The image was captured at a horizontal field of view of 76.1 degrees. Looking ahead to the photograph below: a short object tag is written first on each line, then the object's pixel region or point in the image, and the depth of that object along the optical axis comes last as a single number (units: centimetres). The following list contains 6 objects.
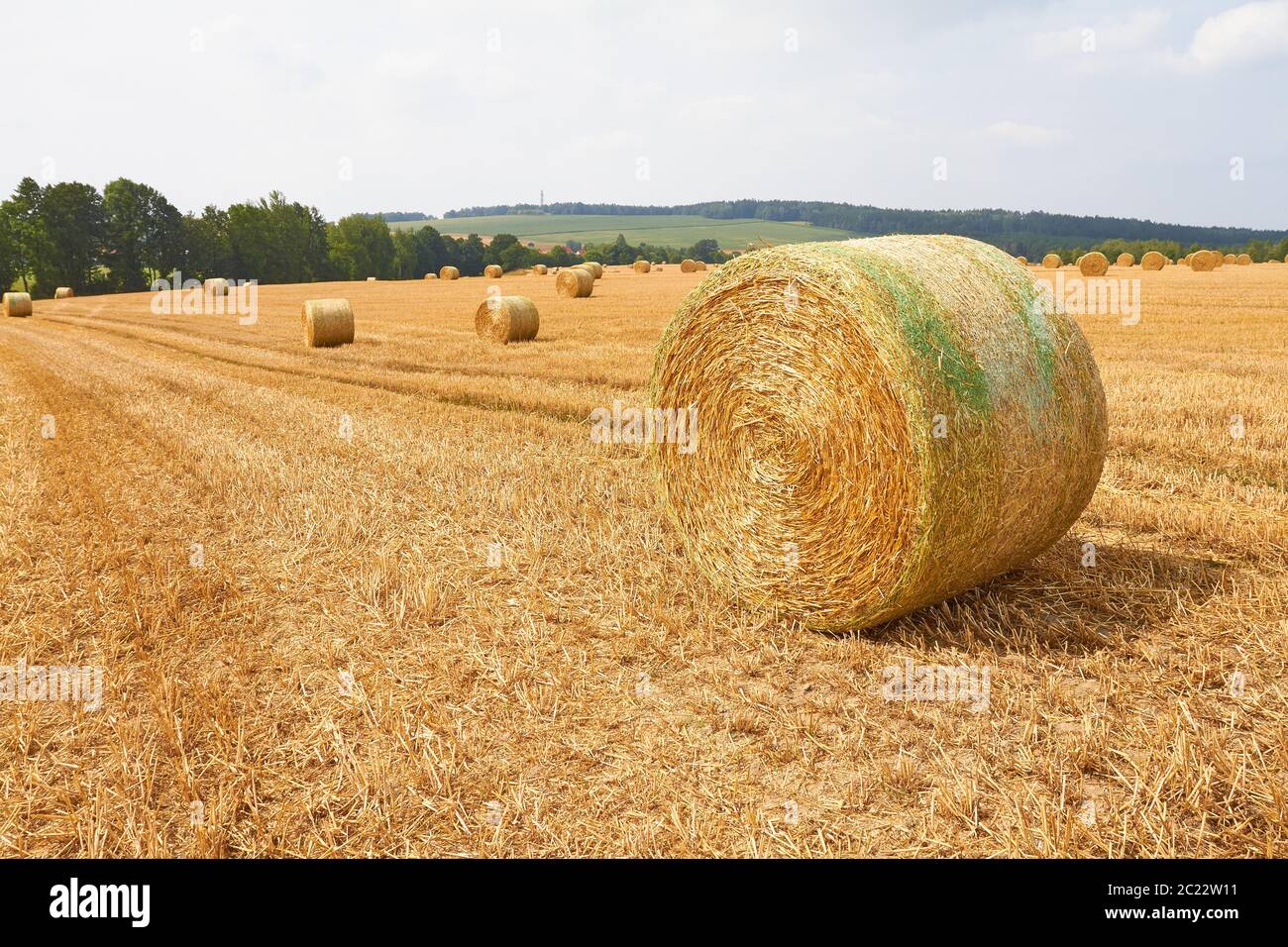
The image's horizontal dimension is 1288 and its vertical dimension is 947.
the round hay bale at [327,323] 2023
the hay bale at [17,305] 3734
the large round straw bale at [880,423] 419
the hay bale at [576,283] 3388
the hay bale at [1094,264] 3606
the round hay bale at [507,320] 1923
